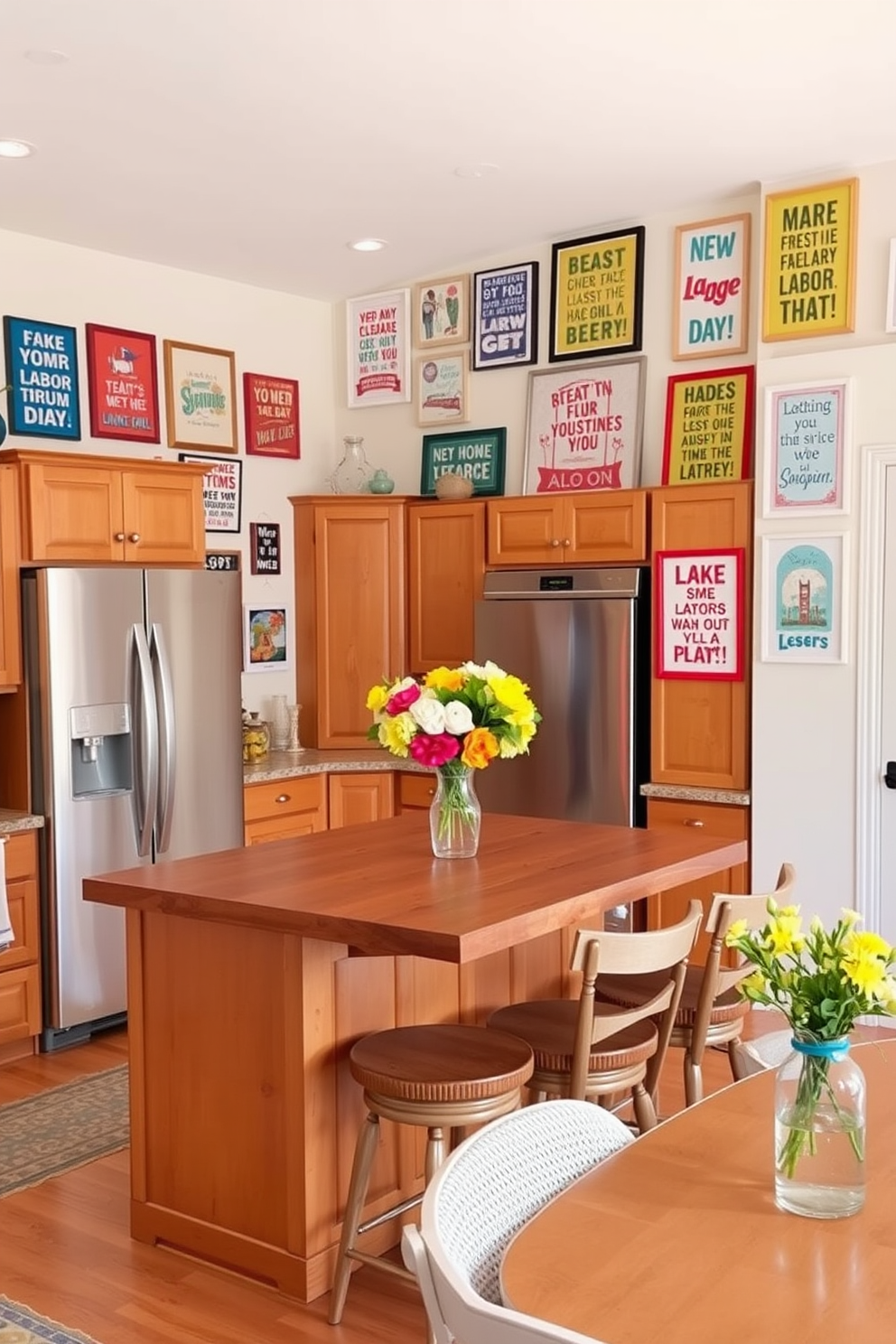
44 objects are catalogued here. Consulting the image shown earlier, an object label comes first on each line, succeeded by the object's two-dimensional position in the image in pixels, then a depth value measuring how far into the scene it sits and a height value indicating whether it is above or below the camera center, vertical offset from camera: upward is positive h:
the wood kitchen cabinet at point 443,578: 5.69 +0.01
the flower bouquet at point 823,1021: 1.55 -0.52
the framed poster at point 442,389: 6.04 +0.87
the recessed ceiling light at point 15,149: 4.21 +1.38
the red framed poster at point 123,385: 5.42 +0.82
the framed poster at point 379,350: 6.24 +1.10
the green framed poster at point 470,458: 5.91 +0.56
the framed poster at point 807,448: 4.62 +0.46
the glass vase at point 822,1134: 1.54 -0.65
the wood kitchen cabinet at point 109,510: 4.61 +0.27
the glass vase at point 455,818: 3.25 -0.58
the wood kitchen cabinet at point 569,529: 5.12 +0.20
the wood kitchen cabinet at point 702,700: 4.90 -0.45
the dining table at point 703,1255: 1.32 -0.73
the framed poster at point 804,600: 4.66 -0.08
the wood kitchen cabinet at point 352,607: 5.93 -0.11
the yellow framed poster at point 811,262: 4.64 +1.12
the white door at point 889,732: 4.55 -0.53
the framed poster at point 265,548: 6.10 +0.16
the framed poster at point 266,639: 6.06 -0.26
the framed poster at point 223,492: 5.90 +0.40
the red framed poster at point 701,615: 4.91 -0.13
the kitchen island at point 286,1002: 2.79 -0.95
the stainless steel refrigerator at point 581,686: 5.05 -0.41
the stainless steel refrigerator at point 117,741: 4.59 -0.57
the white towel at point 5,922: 4.36 -1.10
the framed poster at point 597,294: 5.39 +1.17
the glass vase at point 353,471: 6.25 +0.52
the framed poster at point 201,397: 5.75 +0.81
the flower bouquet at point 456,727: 3.14 -0.35
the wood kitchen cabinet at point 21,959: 4.50 -1.27
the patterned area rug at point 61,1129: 3.64 -1.59
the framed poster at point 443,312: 6.00 +1.22
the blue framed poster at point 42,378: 5.13 +0.80
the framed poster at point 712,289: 5.09 +1.12
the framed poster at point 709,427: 5.12 +0.59
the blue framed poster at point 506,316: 5.74 +1.15
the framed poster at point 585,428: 5.42 +0.63
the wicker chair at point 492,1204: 1.30 -0.73
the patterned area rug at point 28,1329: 2.73 -1.55
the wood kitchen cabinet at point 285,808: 5.45 -0.94
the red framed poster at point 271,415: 6.11 +0.78
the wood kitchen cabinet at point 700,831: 4.90 -0.93
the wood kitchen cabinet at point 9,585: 4.54 +0.00
